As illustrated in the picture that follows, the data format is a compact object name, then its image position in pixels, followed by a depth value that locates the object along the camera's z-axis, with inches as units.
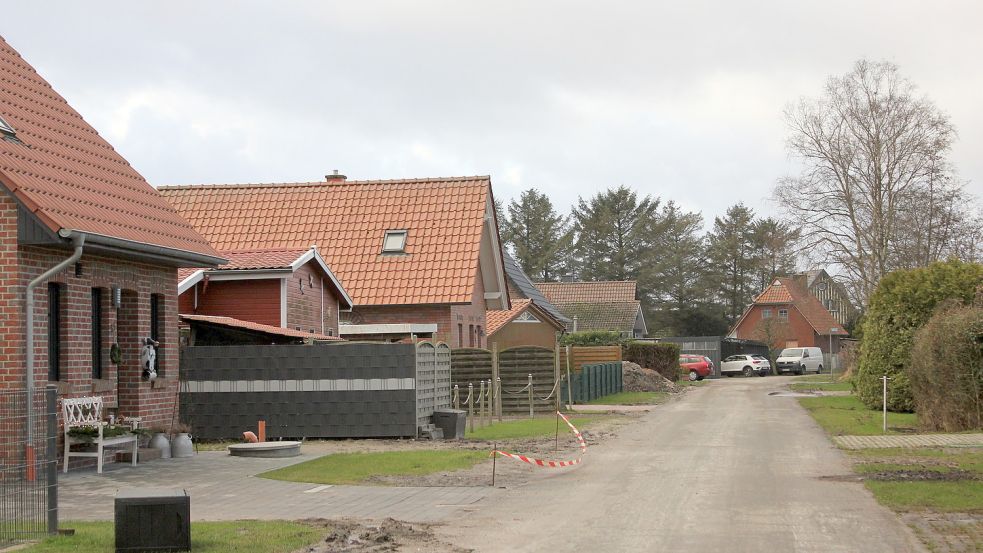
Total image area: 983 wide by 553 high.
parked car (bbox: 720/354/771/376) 2765.7
